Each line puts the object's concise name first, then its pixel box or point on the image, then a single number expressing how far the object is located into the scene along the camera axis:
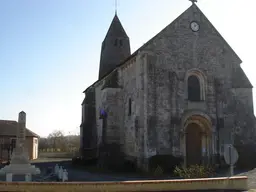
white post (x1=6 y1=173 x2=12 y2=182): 13.21
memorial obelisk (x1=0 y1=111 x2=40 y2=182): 18.11
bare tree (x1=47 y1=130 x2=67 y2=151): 70.69
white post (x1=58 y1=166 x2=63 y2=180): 16.61
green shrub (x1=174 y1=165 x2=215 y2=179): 14.03
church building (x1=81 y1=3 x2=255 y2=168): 21.61
